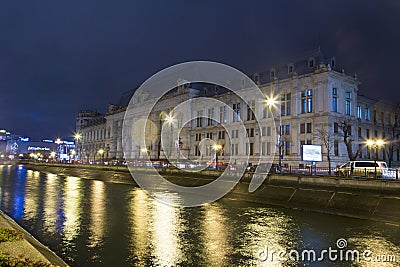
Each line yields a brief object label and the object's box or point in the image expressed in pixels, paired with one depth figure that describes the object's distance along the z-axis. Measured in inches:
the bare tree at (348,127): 2222.9
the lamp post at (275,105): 2642.7
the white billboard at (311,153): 1432.2
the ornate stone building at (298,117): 2421.3
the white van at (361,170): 1146.0
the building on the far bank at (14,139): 7075.8
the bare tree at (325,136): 2279.8
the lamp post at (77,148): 6594.5
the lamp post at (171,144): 3753.2
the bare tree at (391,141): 2583.7
